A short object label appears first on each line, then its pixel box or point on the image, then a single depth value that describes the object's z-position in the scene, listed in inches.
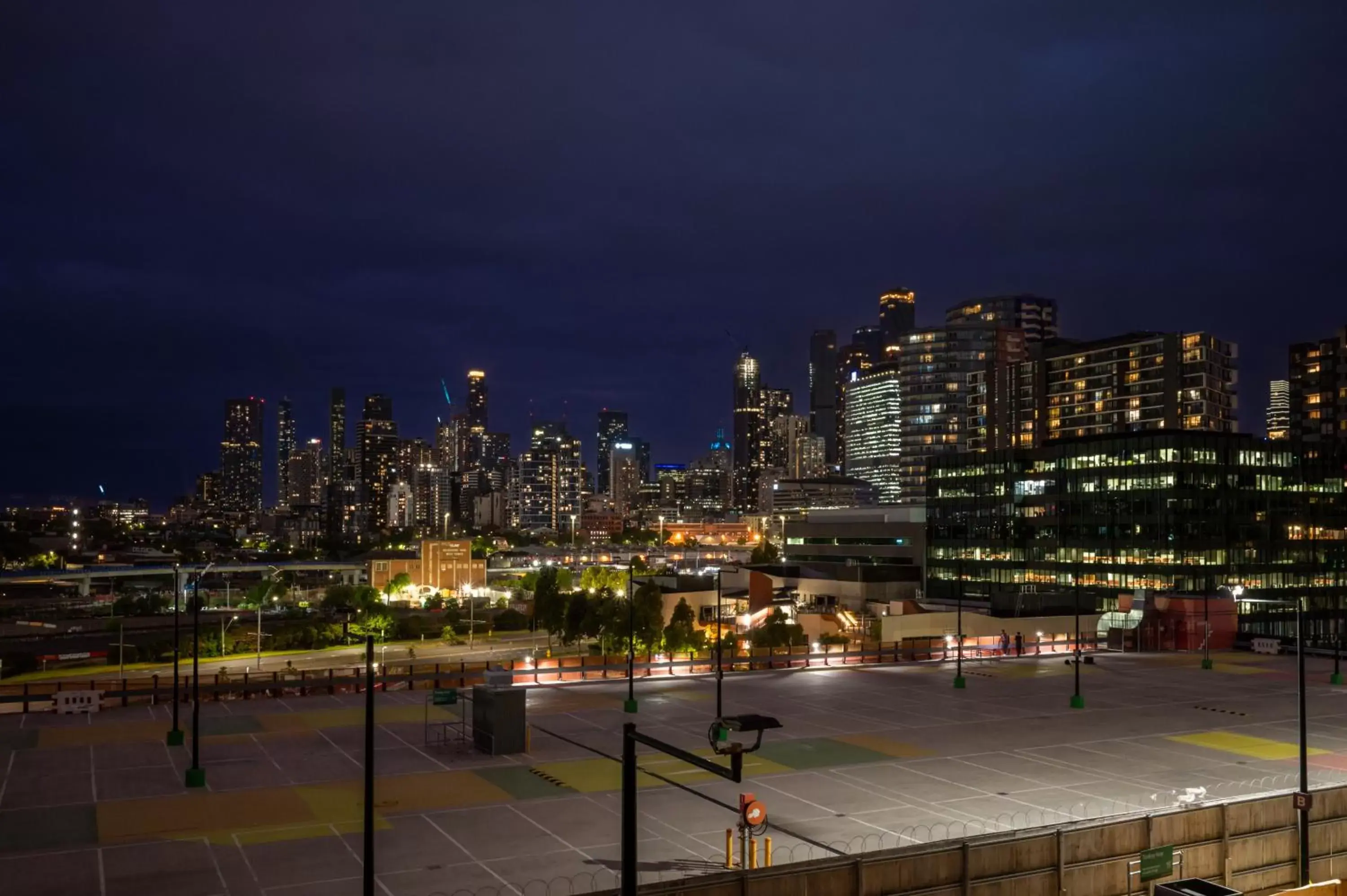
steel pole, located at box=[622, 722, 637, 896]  516.7
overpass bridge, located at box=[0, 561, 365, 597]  6673.2
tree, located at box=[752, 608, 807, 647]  3452.3
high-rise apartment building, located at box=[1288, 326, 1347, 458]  5265.8
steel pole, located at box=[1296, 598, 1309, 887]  943.0
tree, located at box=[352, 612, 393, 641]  4023.1
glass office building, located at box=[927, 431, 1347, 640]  4933.6
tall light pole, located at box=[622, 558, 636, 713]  1736.0
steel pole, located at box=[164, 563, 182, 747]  1491.1
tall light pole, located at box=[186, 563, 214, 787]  1257.4
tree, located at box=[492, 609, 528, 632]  4916.3
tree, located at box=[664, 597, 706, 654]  3147.1
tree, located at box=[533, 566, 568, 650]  3836.1
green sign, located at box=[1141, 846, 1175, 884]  871.1
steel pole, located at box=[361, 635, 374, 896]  695.1
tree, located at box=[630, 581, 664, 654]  3248.0
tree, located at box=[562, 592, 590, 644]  3587.6
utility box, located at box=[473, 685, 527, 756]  1508.4
